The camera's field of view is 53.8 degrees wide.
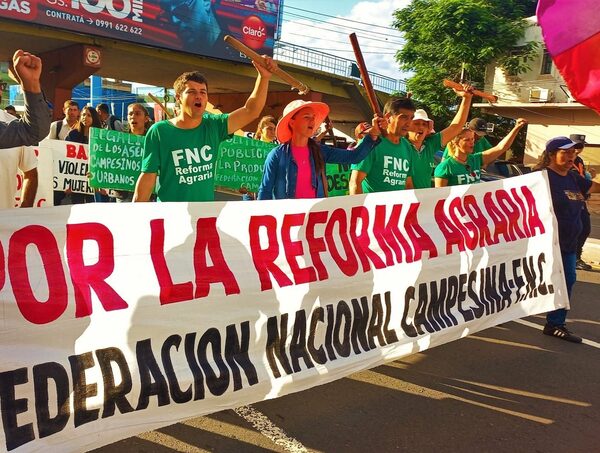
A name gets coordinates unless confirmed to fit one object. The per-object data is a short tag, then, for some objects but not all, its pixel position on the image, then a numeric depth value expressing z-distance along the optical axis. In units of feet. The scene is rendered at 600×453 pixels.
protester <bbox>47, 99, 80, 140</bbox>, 22.40
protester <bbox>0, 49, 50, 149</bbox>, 8.45
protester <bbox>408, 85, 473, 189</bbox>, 16.10
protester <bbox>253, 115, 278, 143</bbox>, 26.37
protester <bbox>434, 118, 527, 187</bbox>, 18.04
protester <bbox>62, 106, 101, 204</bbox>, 22.58
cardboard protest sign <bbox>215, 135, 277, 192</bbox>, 25.23
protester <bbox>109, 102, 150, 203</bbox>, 20.62
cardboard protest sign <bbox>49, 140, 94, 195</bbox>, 21.68
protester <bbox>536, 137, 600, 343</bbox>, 15.96
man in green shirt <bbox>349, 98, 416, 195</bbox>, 14.62
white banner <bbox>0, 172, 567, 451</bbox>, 7.47
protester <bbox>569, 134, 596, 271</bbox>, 16.96
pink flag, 9.87
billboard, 50.90
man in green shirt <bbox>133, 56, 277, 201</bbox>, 11.42
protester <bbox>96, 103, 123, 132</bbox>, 23.47
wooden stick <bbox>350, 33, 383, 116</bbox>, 13.88
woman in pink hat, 12.81
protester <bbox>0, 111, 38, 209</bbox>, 10.68
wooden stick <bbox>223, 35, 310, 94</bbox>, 11.49
